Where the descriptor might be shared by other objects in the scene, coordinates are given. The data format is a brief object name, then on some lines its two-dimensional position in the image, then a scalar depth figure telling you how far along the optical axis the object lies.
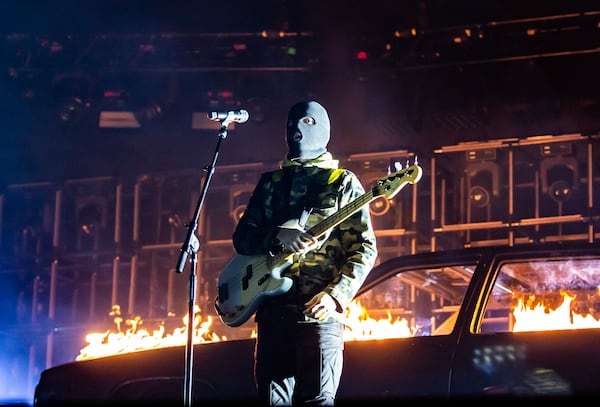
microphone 5.12
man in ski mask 4.39
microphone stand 4.54
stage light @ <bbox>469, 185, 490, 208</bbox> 11.80
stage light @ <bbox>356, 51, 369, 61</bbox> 11.91
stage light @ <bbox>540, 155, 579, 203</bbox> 11.30
